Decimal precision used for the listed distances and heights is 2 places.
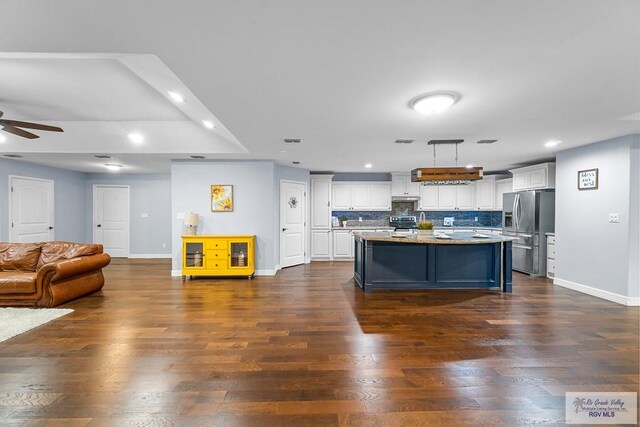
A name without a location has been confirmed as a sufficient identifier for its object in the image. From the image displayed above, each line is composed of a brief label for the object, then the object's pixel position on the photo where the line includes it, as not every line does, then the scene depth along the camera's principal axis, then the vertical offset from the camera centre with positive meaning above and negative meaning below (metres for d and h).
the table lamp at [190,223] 5.54 -0.19
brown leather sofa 3.77 -0.84
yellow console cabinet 5.50 -0.84
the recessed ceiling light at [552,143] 4.24 +1.10
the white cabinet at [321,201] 7.57 +0.34
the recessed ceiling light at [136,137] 4.95 +1.33
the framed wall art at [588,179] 4.35 +0.55
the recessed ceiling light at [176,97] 3.15 +1.35
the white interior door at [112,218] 7.97 -0.14
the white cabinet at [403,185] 7.67 +0.78
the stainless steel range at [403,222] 7.69 -0.22
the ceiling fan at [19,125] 3.41 +1.07
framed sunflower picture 5.79 +0.33
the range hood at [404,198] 7.72 +0.43
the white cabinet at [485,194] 7.53 +0.53
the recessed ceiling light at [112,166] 6.48 +1.11
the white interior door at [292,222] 6.54 -0.20
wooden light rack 4.07 +0.57
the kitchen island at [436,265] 4.75 -0.86
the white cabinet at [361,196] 7.78 +0.49
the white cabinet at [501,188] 7.14 +0.66
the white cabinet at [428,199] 7.75 +0.41
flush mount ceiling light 2.55 +1.04
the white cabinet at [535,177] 5.58 +0.77
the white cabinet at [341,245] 7.63 -0.84
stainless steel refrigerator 5.64 -0.24
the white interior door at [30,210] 6.22 +0.07
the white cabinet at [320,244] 7.59 -0.81
